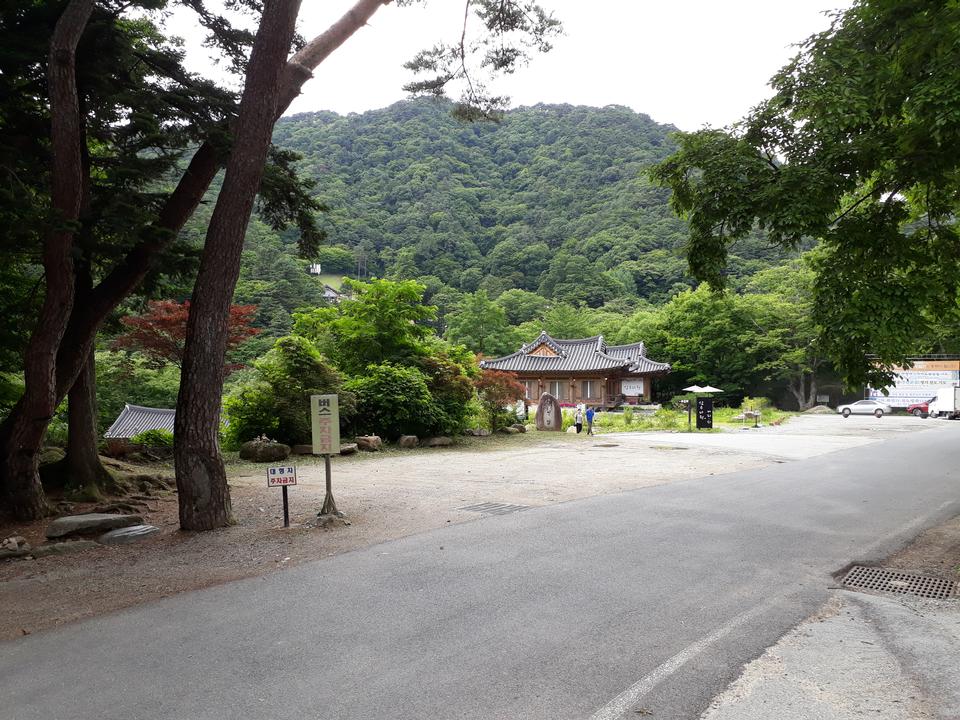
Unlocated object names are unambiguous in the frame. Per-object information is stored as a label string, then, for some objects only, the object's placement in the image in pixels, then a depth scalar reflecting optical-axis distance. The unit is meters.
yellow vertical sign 7.56
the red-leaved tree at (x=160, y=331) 15.74
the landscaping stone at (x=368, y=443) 15.76
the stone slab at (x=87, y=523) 6.67
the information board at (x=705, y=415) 25.86
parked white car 38.58
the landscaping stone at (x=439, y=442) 17.32
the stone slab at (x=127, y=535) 6.73
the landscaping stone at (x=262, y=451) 13.91
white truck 35.31
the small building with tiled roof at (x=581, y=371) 40.00
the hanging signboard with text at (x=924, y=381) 38.16
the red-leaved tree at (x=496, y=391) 20.62
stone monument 25.36
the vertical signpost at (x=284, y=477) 7.13
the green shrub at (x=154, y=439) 14.15
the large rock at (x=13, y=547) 6.15
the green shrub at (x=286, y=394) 14.88
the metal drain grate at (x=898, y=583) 4.93
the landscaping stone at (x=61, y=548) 6.27
